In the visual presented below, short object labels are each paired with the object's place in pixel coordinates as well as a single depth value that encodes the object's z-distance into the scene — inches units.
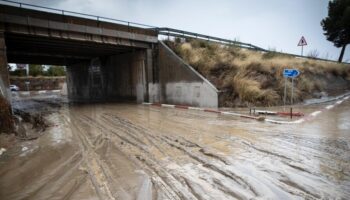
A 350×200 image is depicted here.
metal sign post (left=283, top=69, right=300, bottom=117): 516.8
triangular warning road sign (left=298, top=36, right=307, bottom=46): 804.0
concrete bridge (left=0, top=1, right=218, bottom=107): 643.5
